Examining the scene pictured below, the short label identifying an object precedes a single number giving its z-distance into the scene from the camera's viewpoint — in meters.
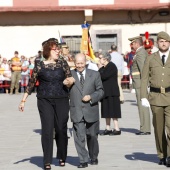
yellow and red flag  18.84
